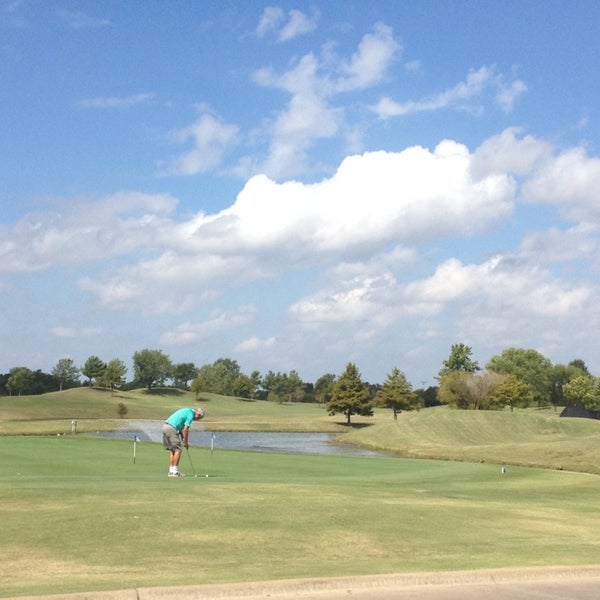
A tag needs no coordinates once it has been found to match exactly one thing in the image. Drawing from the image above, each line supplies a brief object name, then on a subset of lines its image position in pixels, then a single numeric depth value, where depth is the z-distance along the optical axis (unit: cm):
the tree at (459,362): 11481
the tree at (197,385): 15319
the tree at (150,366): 17075
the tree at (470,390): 9738
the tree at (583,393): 12538
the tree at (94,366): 16112
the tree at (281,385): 17825
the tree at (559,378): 16825
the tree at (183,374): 18000
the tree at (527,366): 14475
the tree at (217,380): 18762
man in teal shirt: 2214
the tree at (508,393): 9612
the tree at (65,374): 17675
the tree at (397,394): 10331
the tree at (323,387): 18235
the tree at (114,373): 14400
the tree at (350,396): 10188
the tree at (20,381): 16688
